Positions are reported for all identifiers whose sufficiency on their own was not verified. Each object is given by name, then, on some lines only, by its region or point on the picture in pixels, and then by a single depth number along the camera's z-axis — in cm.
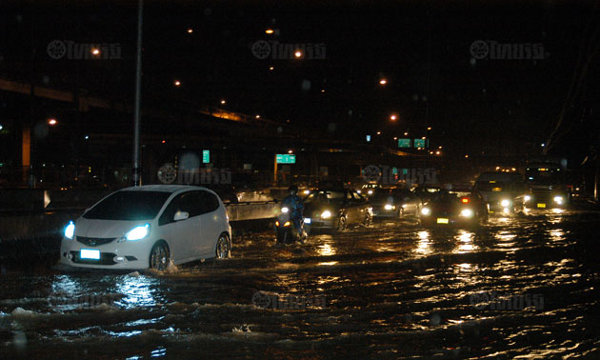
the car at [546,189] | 4550
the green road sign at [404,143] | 8994
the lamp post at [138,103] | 1972
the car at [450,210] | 2523
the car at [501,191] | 3619
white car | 1177
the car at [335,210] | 2206
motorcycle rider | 1781
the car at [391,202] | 3147
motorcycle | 1814
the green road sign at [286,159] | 8650
